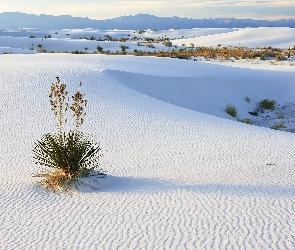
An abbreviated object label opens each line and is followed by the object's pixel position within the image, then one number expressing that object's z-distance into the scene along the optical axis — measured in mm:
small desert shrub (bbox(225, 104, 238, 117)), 15469
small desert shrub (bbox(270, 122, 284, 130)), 13938
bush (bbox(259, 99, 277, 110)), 17328
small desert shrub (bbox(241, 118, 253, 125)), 14520
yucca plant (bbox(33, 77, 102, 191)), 6250
